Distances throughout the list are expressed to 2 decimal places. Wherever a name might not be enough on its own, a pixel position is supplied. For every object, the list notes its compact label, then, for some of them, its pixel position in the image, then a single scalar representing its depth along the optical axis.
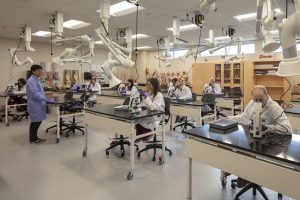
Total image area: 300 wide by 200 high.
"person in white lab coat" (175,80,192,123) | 5.54
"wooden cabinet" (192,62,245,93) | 8.58
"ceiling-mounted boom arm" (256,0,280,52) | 1.56
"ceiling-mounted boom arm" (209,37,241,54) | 4.29
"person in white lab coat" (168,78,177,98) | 5.52
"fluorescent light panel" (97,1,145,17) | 4.65
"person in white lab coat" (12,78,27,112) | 6.18
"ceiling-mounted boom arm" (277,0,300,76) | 1.21
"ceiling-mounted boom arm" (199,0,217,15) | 1.94
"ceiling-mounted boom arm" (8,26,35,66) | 5.82
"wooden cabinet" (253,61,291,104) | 7.73
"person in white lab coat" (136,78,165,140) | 3.17
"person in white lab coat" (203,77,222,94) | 6.87
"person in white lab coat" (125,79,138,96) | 6.31
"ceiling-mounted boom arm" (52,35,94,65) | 4.12
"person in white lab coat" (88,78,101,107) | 5.94
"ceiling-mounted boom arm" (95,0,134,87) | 2.69
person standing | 4.02
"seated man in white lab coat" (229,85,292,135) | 1.97
